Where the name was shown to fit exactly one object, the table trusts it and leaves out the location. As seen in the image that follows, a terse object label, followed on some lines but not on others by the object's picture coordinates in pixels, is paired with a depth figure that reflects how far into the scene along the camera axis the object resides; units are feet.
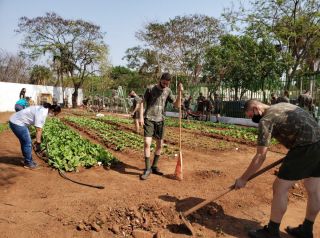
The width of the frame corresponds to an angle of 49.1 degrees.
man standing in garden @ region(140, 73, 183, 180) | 21.53
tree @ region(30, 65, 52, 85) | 124.67
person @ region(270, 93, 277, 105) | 51.93
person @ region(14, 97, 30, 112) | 40.80
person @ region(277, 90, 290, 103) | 39.04
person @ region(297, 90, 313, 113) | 46.52
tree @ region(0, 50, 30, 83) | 132.67
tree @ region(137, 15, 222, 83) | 95.40
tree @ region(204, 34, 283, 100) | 62.72
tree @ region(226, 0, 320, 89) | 57.98
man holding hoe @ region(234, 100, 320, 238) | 12.67
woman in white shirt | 21.91
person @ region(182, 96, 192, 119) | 70.94
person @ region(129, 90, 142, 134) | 43.36
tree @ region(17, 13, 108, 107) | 111.75
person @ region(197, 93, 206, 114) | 70.23
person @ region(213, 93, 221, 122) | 68.28
